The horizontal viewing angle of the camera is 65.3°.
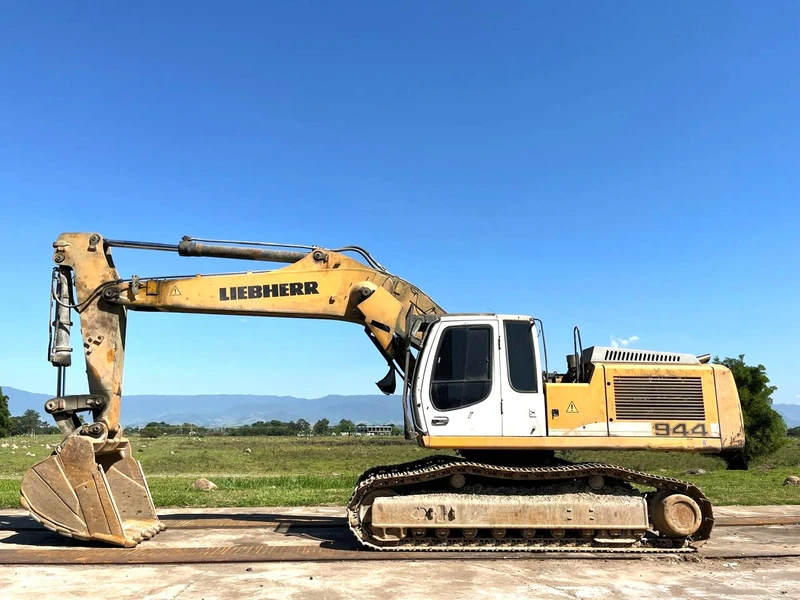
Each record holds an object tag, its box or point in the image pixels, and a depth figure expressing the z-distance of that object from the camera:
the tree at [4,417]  67.00
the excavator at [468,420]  8.13
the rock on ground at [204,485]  16.56
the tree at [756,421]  32.72
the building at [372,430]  125.76
